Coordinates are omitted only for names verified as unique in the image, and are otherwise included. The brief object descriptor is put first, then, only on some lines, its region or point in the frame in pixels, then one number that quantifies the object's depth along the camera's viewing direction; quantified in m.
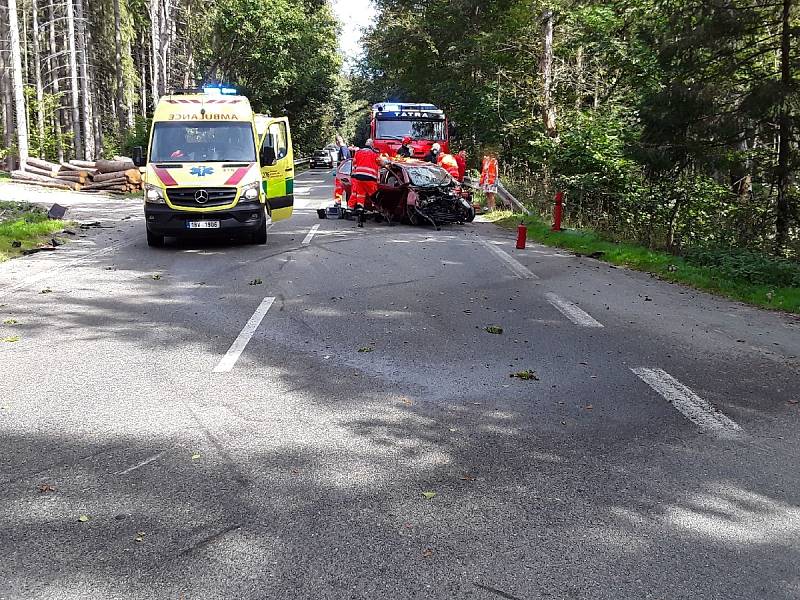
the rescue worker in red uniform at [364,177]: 19.28
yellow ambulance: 13.49
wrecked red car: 18.69
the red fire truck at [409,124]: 25.20
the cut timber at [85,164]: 29.86
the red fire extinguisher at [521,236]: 14.62
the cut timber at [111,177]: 28.28
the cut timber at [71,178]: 28.74
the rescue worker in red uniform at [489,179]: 22.20
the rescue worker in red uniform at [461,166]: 24.09
